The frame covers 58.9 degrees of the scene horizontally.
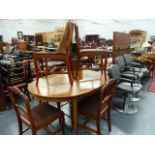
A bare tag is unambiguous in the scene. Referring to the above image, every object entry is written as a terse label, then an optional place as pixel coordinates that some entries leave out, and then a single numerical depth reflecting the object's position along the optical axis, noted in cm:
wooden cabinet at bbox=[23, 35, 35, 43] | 684
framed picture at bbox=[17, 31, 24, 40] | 749
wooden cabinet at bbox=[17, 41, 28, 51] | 605
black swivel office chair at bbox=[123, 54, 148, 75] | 391
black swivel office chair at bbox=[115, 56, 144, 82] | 310
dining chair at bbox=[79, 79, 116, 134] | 158
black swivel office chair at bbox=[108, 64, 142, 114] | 251
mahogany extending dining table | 149
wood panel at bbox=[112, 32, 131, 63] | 349
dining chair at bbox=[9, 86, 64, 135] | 149
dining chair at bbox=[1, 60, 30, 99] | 275
